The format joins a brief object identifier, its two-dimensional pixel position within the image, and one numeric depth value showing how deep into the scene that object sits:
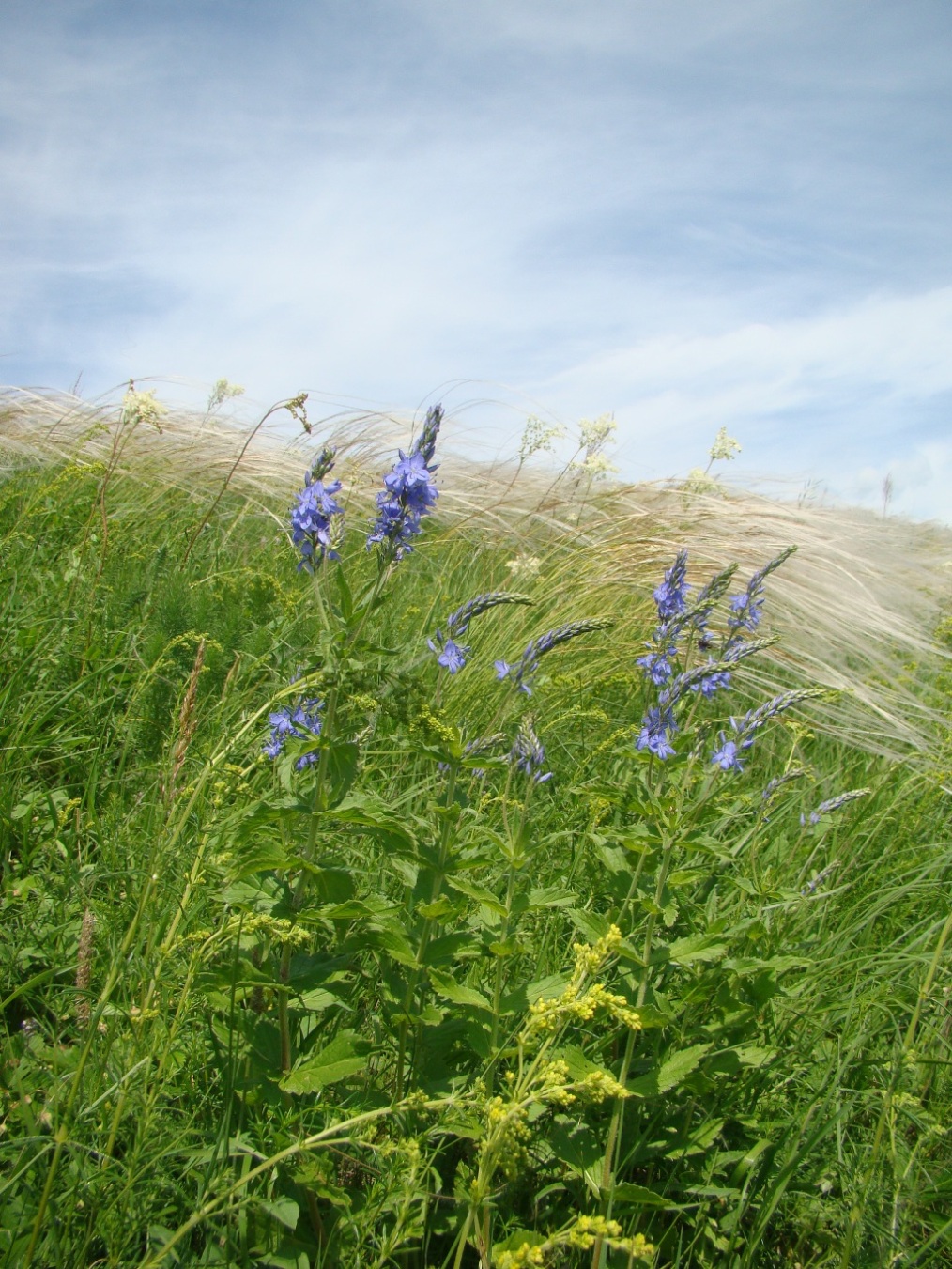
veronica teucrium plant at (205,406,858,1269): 0.66
